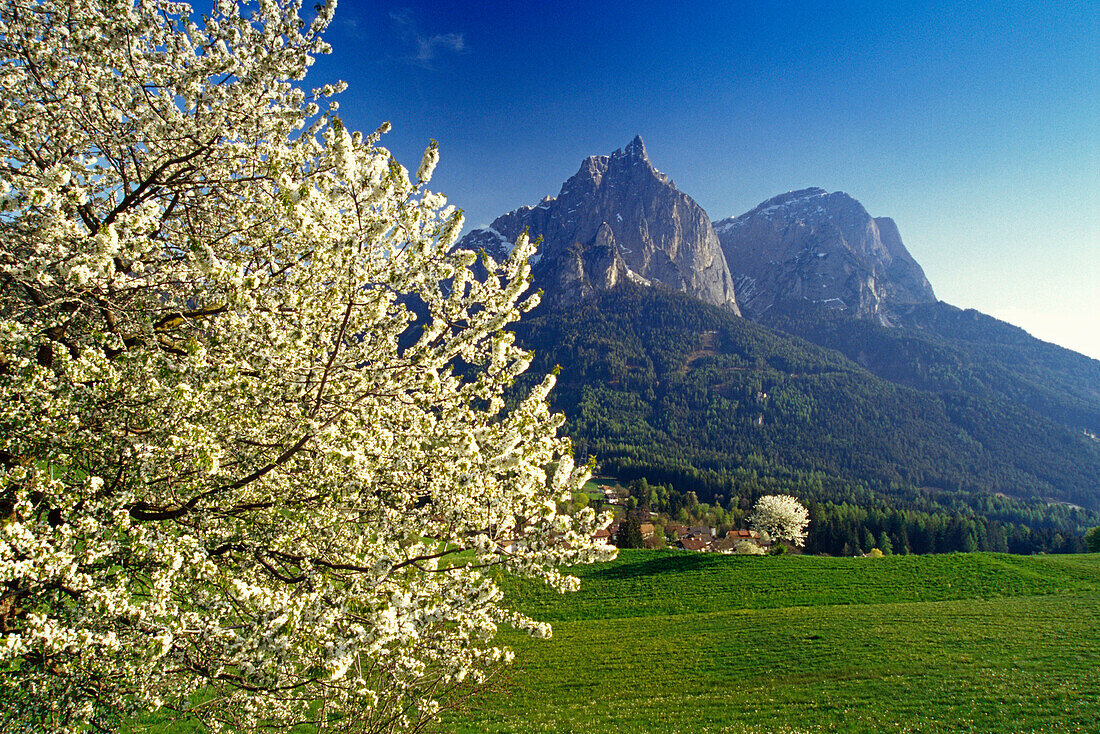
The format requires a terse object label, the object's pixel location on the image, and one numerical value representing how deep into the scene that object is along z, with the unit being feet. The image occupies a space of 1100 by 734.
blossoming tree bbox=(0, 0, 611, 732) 15.90
